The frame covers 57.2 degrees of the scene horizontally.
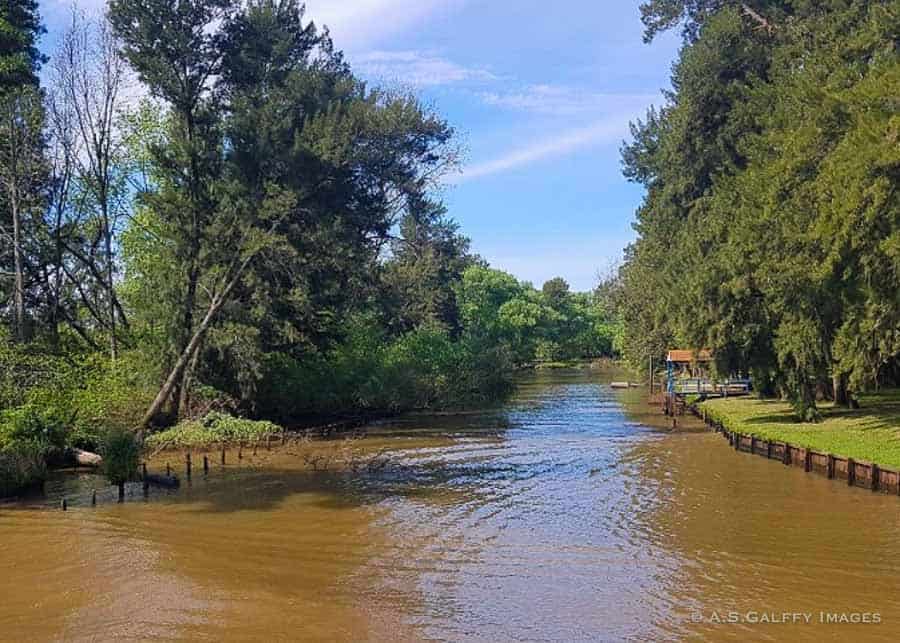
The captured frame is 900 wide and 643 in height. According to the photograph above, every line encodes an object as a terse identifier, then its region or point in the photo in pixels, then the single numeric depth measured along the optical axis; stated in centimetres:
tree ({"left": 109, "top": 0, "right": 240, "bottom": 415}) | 3541
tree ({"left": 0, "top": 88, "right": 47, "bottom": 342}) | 3394
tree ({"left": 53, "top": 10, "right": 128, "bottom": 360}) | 3756
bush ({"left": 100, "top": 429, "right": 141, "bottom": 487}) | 2191
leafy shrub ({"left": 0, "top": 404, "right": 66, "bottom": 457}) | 2206
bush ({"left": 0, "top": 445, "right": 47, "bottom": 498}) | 2136
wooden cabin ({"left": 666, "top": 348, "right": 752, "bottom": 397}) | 5106
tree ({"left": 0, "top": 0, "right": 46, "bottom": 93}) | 3559
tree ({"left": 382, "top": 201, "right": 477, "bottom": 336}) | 6125
